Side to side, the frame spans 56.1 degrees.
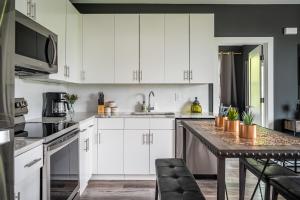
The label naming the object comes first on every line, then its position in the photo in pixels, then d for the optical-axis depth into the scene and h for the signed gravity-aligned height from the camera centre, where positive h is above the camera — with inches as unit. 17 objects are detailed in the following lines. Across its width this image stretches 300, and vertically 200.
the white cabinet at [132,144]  150.6 -23.0
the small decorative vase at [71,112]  143.9 -6.2
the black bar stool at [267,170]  84.5 -21.8
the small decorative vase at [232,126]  86.6 -7.6
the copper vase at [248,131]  72.9 -7.9
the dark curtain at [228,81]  282.5 +20.6
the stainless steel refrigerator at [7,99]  42.1 +0.3
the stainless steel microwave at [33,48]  79.3 +17.0
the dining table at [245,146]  56.6 -9.7
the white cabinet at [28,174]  61.1 -17.0
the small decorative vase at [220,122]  99.2 -7.4
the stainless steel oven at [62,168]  77.9 -21.6
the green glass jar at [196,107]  169.3 -3.4
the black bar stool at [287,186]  68.7 -21.9
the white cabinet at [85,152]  123.9 -24.2
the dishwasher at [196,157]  150.8 -30.0
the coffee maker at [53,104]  138.8 -1.4
